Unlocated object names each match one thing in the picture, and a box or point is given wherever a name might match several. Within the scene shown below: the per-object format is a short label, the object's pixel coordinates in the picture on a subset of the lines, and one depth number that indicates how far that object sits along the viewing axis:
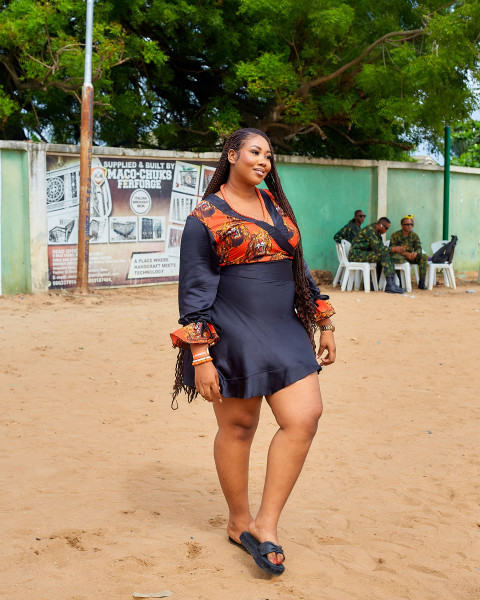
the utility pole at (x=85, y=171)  11.21
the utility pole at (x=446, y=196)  15.98
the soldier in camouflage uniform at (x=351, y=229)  14.10
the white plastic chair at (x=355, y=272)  13.34
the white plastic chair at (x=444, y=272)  14.19
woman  3.08
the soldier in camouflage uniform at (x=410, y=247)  13.72
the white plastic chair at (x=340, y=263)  13.73
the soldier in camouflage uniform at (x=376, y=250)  13.20
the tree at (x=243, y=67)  12.75
